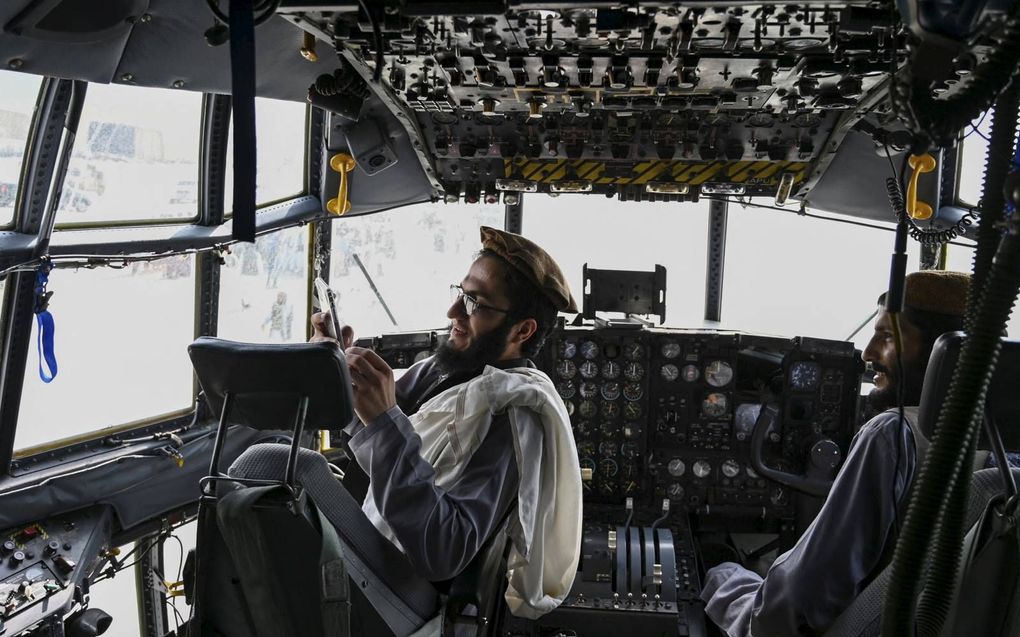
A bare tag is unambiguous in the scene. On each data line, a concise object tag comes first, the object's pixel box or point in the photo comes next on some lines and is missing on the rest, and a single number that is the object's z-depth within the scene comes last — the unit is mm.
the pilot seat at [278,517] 1546
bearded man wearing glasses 1997
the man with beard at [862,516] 1975
